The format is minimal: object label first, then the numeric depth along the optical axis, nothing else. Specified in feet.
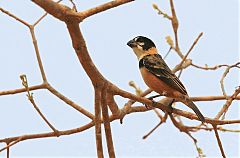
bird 29.84
